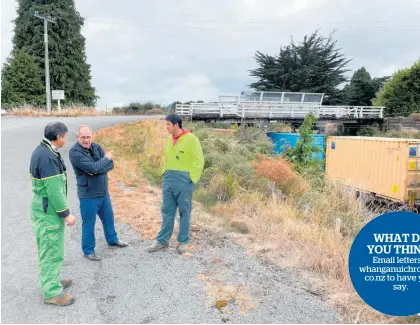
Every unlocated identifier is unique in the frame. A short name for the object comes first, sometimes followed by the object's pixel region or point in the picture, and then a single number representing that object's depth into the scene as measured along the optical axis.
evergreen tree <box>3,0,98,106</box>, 36.91
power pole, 30.98
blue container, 18.05
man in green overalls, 3.80
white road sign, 31.19
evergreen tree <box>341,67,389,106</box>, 46.03
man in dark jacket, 4.77
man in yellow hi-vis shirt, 5.09
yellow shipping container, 12.38
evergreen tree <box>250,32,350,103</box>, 46.38
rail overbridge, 26.58
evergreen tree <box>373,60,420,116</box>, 34.78
